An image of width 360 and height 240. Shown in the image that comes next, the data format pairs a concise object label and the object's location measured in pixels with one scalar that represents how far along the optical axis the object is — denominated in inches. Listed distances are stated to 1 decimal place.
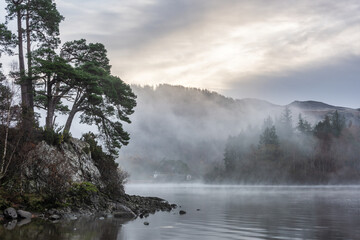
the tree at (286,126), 7234.3
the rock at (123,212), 1260.1
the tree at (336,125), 6535.4
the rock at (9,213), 1026.1
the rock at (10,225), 863.1
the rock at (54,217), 1098.1
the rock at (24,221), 932.6
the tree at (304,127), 6900.1
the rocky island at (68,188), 1151.6
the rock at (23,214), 1058.7
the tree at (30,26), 1543.3
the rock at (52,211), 1165.4
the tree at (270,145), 6628.9
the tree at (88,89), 1499.8
